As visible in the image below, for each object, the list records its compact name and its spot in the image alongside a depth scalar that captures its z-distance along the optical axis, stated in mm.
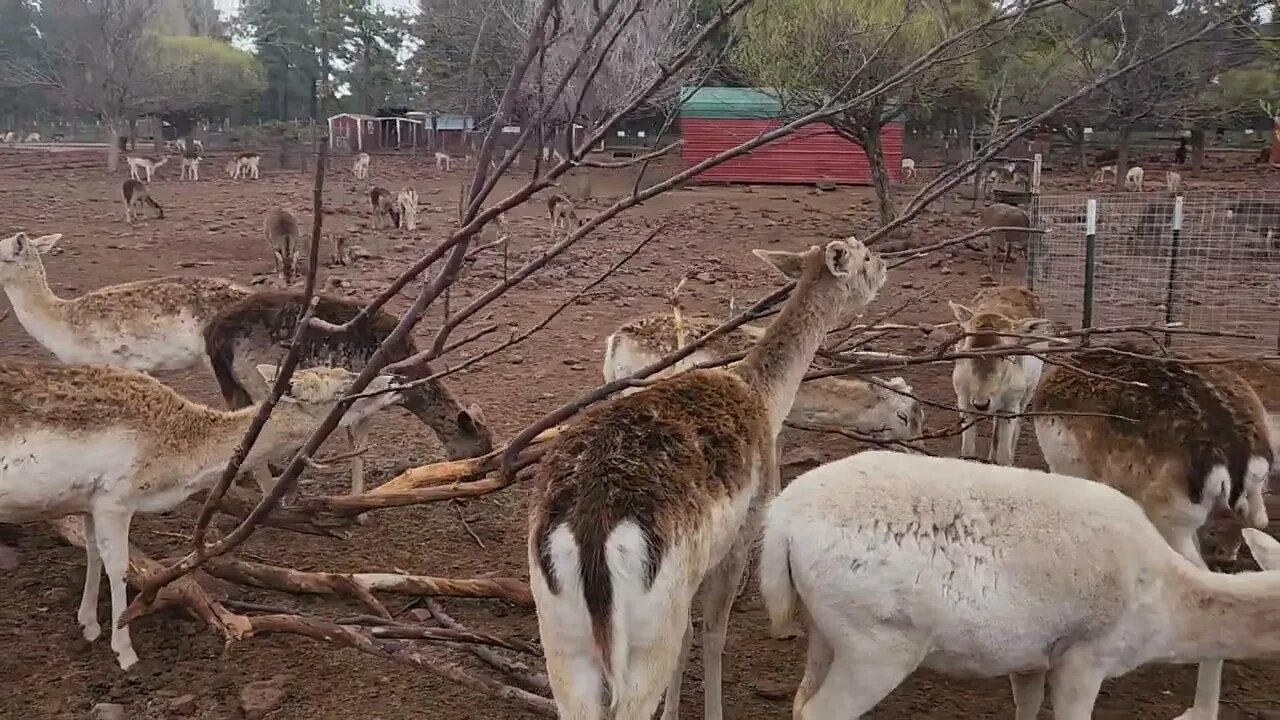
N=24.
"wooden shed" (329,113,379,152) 35625
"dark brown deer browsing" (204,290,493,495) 6785
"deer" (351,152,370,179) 30266
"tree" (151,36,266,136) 35156
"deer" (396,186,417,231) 19625
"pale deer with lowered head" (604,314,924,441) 6883
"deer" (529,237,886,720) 3045
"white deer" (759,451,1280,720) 3273
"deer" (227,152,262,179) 29969
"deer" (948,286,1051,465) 6797
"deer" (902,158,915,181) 32188
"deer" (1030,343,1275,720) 4371
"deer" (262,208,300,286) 14742
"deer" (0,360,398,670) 4359
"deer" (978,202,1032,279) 15781
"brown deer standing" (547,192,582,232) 19344
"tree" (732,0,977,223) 16970
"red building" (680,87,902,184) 30859
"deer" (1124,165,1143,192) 29250
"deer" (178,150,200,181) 29125
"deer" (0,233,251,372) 7406
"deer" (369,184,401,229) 19562
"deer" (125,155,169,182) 27266
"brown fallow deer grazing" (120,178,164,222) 19188
